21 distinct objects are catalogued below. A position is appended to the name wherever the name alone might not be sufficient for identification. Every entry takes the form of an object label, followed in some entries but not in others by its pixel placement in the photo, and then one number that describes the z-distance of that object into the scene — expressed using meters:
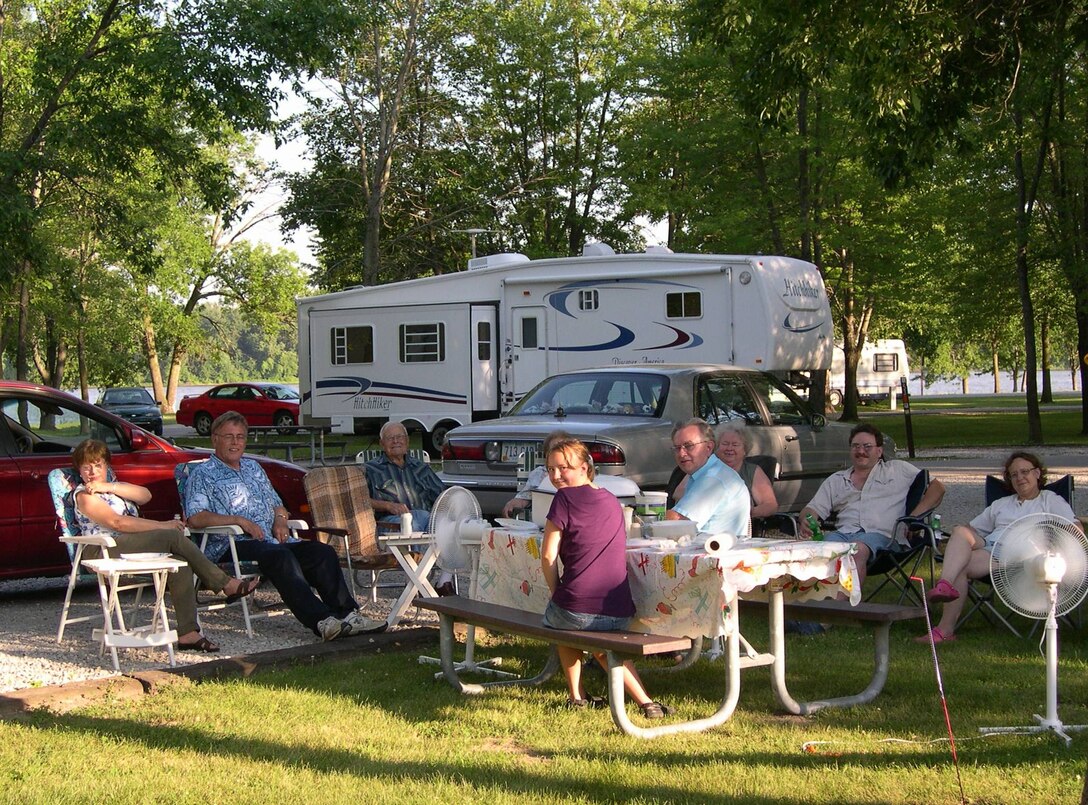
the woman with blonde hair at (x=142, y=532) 6.52
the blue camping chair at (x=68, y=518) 6.62
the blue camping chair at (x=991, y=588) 6.79
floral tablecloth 4.90
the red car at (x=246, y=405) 31.42
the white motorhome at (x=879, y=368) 48.62
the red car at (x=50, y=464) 7.70
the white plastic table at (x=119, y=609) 6.08
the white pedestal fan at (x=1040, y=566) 4.91
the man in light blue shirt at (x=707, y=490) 6.00
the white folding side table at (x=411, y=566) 6.88
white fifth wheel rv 16.83
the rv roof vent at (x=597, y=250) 18.53
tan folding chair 7.68
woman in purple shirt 5.07
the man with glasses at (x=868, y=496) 7.38
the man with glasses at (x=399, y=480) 8.38
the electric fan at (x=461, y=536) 6.13
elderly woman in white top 6.62
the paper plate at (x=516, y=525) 6.06
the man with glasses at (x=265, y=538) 6.77
